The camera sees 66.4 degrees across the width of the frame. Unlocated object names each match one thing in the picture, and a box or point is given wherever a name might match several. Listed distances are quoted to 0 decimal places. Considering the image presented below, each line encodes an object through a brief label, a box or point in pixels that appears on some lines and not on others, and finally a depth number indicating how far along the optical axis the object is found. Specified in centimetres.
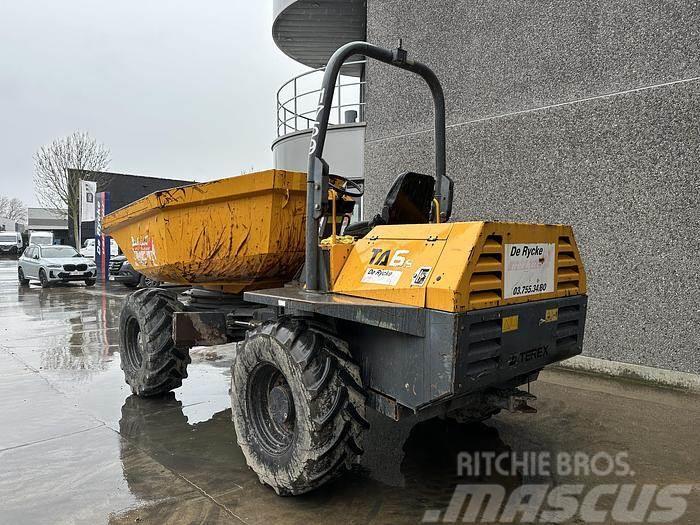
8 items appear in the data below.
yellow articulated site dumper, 288
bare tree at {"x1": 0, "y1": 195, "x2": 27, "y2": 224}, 9219
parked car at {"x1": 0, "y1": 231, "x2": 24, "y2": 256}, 4566
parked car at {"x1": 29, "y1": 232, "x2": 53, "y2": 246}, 3041
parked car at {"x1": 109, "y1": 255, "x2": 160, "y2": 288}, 1739
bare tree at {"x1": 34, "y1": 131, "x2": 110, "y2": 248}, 3409
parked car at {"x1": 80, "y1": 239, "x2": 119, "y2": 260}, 2549
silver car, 1792
